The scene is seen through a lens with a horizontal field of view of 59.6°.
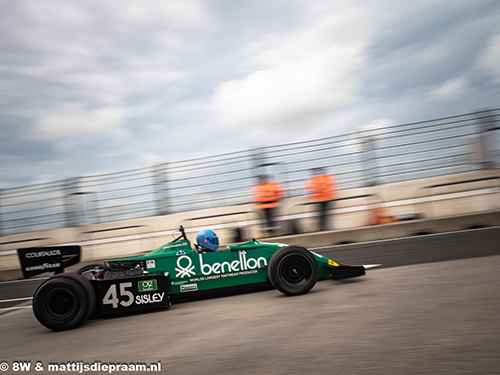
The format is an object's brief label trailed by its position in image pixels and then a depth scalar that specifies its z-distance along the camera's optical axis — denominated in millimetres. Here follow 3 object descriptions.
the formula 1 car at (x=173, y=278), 5039
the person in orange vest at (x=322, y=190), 11688
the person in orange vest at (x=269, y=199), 11805
